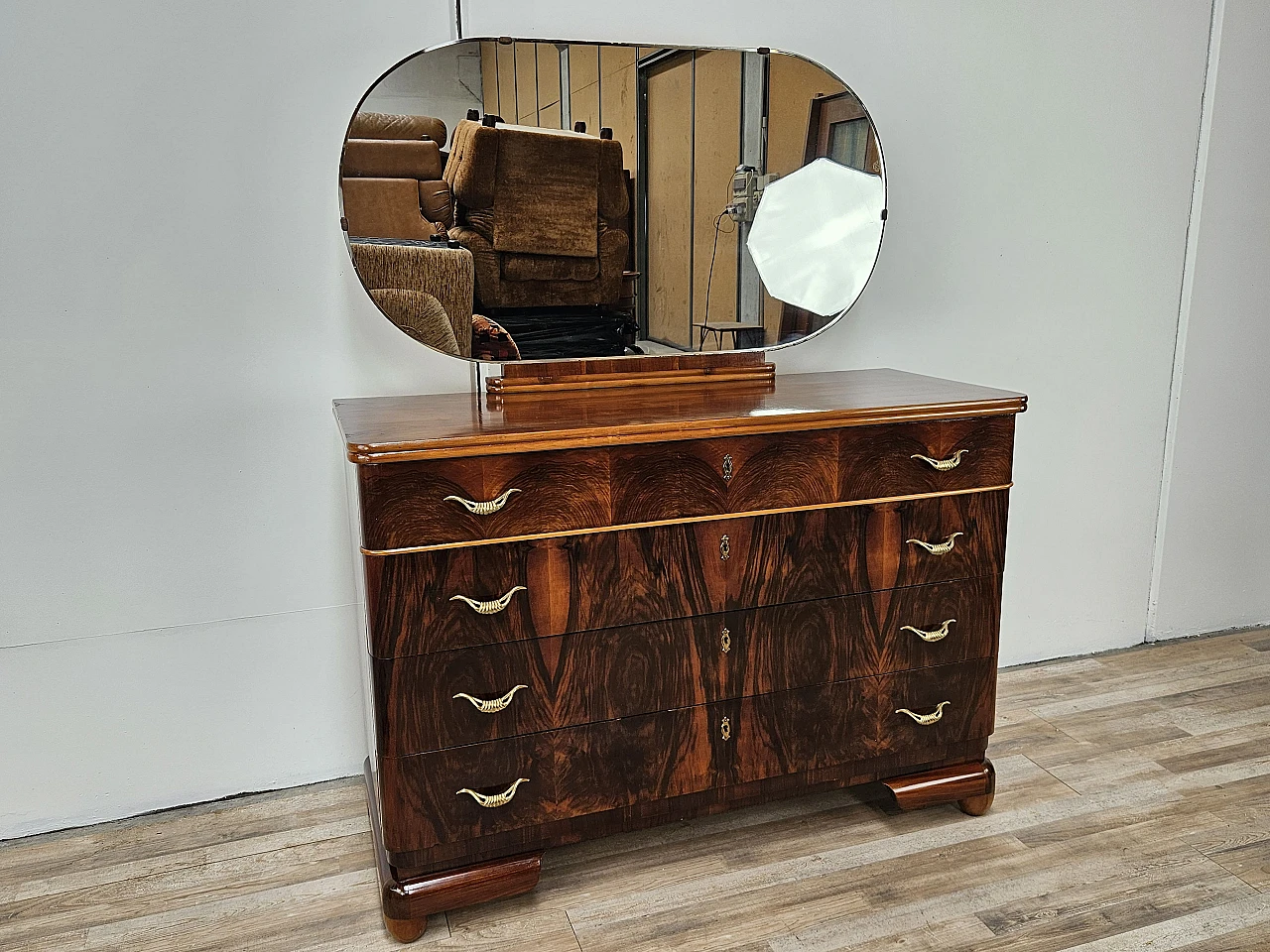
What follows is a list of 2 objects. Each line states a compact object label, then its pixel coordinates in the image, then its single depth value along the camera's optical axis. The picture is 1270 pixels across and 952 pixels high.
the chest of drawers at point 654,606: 1.57
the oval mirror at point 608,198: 1.81
